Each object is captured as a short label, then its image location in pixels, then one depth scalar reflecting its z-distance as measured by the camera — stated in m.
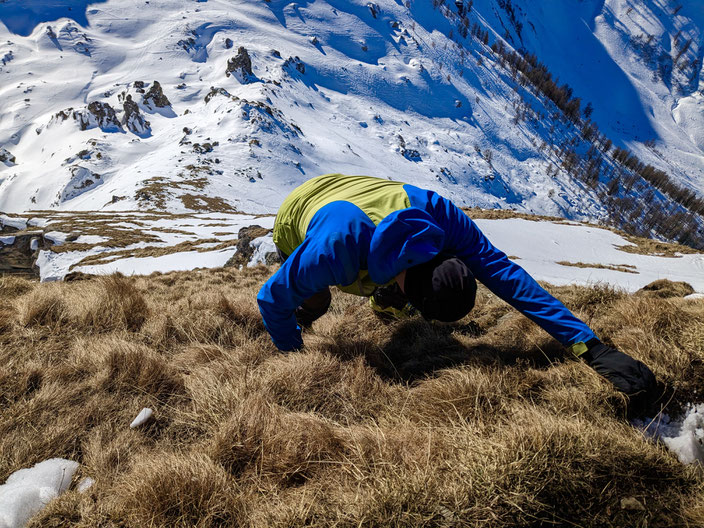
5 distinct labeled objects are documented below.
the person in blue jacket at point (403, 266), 1.90
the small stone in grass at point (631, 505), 1.19
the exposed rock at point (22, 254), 20.96
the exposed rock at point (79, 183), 74.75
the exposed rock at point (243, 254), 13.52
